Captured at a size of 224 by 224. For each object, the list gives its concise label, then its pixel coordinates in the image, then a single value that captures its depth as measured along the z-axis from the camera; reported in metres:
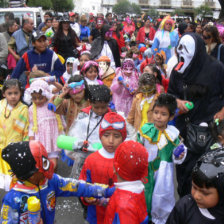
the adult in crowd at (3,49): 5.67
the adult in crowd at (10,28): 6.95
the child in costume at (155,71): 4.65
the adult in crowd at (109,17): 15.84
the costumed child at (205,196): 1.70
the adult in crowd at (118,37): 9.21
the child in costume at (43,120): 3.71
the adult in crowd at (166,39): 7.37
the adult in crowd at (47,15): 11.30
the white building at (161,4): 73.88
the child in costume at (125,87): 5.00
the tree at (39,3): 31.44
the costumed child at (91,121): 3.07
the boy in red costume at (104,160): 2.53
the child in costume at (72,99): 3.55
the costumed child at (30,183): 1.92
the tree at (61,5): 41.00
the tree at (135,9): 63.25
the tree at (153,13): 54.00
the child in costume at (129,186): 1.92
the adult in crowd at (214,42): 4.27
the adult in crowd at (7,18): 7.21
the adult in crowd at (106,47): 6.71
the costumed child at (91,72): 4.56
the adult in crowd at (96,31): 8.78
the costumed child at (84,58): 5.56
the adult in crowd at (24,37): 5.79
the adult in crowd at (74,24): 9.50
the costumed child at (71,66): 5.68
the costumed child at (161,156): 2.90
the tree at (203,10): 49.51
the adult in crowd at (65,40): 6.38
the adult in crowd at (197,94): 3.09
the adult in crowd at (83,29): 10.18
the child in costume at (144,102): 3.85
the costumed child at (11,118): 3.54
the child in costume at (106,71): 5.57
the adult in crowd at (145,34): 10.56
